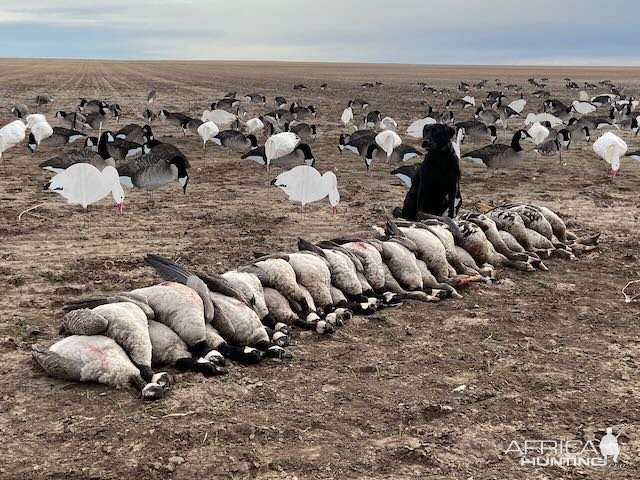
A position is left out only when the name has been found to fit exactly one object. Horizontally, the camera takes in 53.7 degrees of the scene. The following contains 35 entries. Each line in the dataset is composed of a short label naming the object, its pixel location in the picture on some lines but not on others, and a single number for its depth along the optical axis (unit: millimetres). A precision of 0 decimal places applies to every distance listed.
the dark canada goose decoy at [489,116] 29461
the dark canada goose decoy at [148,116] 28183
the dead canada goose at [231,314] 6285
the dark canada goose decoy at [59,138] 20141
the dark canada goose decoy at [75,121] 25953
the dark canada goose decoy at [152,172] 13156
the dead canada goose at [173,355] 5852
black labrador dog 9953
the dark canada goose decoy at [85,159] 15070
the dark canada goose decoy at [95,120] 25188
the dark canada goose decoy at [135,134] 21311
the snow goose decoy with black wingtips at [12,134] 17875
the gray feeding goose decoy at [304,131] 23625
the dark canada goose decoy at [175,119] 24447
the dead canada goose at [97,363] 5473
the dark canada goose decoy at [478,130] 24000
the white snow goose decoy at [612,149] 17219
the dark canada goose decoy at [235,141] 20281
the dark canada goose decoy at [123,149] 17297
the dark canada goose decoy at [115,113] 29128
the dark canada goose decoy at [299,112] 29891
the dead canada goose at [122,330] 5516
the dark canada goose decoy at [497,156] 17219
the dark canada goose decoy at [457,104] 36969
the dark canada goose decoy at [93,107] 30106
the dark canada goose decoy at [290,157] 17547
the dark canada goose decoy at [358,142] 19156
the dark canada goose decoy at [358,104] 35281
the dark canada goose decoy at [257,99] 40094
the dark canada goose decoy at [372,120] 26922
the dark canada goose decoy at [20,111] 27797
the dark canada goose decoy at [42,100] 35062
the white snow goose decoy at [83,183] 11289
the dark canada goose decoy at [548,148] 19703
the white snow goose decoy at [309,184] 11961
